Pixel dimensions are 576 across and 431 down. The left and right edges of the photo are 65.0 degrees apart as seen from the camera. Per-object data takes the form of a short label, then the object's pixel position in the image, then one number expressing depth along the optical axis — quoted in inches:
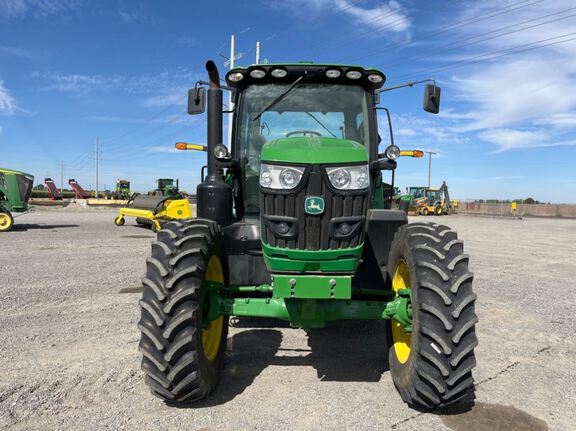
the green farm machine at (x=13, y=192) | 614.1
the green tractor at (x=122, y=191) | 1654.3
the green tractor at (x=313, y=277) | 116.3
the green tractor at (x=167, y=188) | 706.8
